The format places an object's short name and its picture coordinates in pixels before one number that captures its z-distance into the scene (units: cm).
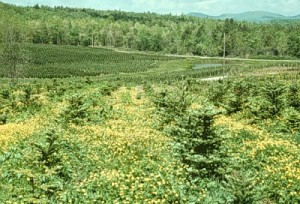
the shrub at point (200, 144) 1239
